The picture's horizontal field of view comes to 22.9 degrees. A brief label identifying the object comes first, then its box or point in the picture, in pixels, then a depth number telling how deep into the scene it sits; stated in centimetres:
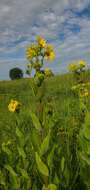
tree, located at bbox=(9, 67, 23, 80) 2765
